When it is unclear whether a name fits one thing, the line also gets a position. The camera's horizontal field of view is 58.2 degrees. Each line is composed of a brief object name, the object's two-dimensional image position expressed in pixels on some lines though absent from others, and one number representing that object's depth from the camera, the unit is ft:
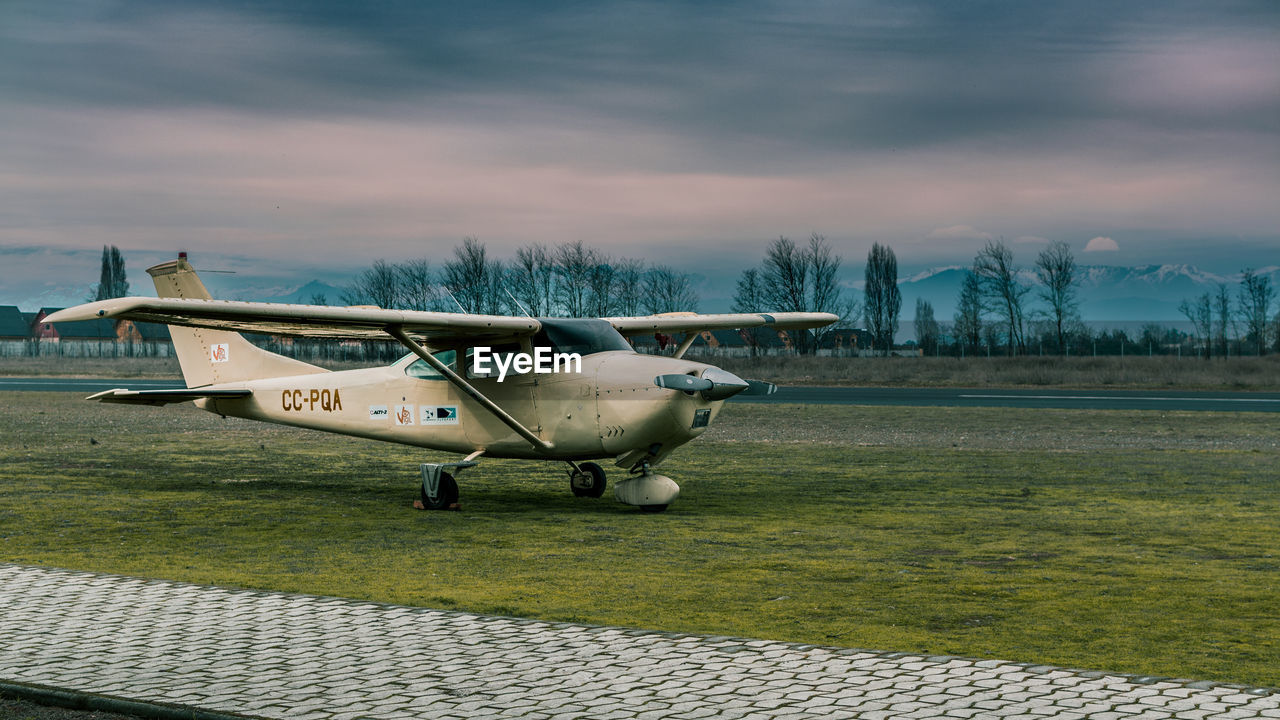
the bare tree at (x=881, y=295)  314.35
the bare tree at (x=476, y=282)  265.34
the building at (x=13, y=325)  434.30
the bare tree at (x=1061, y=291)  292.49
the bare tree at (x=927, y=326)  242.17
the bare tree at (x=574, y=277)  256.11
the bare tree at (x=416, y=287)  288.10
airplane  40.83
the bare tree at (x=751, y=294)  286.46
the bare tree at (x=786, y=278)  282.56
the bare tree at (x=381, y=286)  300.61
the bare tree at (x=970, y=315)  277.85
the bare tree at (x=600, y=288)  250.78
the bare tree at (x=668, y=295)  268.82
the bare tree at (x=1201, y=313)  310.82
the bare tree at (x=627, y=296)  262.47
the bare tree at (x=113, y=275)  379.14
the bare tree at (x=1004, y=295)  289.12
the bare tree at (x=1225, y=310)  307.99
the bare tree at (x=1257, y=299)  317.42
